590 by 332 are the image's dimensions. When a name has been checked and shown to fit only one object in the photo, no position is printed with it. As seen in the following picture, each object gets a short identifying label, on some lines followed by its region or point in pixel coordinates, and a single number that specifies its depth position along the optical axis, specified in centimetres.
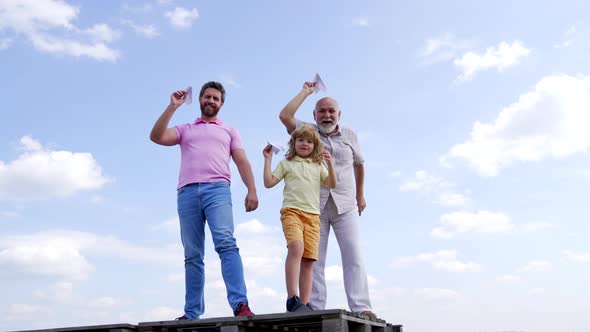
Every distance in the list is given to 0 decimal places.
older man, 711
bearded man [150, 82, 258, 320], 664
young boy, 642
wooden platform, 565
